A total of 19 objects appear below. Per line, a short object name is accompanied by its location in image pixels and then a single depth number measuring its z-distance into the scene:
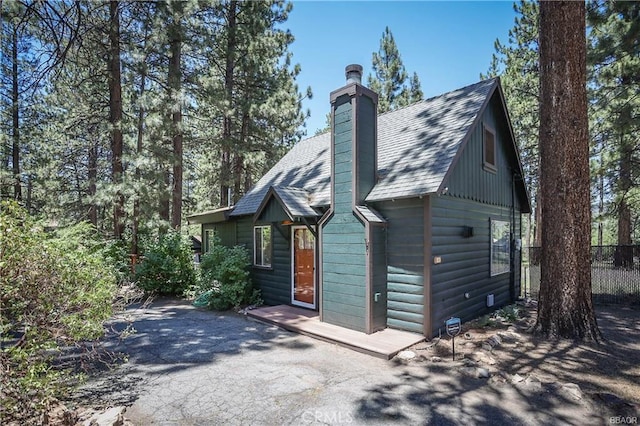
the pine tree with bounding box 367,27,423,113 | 20.31
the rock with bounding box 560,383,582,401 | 3.58
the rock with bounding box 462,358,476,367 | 4.42
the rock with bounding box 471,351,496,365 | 4.55
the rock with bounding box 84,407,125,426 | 2.96
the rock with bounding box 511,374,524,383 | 3.96
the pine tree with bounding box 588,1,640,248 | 8.67
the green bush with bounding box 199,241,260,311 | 8.04
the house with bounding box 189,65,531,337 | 5.70
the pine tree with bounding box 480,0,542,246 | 14.58
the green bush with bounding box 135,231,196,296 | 9.67
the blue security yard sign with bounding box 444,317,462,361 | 4.62
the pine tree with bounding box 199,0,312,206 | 13.14
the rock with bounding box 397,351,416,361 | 4.78
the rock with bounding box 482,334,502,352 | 5.05
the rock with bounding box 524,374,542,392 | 3.78
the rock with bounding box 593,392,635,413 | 3.33
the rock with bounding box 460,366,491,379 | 4.13
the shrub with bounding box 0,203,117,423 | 2.77
